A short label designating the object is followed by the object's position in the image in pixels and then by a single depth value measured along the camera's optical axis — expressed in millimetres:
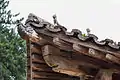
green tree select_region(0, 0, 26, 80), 17656
